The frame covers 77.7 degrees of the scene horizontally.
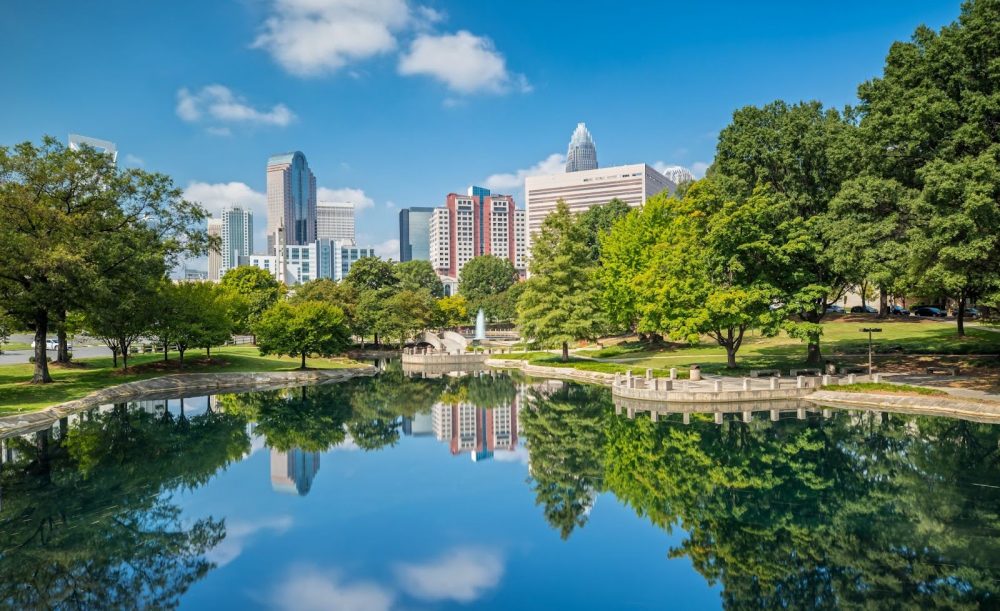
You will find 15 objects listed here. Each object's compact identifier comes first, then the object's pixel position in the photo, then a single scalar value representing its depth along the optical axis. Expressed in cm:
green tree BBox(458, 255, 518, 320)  12475
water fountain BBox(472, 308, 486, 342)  9141
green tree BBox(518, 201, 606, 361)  5200
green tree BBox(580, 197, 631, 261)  7731
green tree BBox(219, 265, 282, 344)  5953
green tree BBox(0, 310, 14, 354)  3328
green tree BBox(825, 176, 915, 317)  2862
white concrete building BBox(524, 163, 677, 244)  19950
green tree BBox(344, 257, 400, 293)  9234
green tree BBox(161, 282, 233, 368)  4547
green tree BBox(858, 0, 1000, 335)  2362
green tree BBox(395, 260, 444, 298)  12606
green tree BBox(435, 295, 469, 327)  9831
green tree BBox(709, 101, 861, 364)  3612
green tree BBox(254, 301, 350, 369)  5112
